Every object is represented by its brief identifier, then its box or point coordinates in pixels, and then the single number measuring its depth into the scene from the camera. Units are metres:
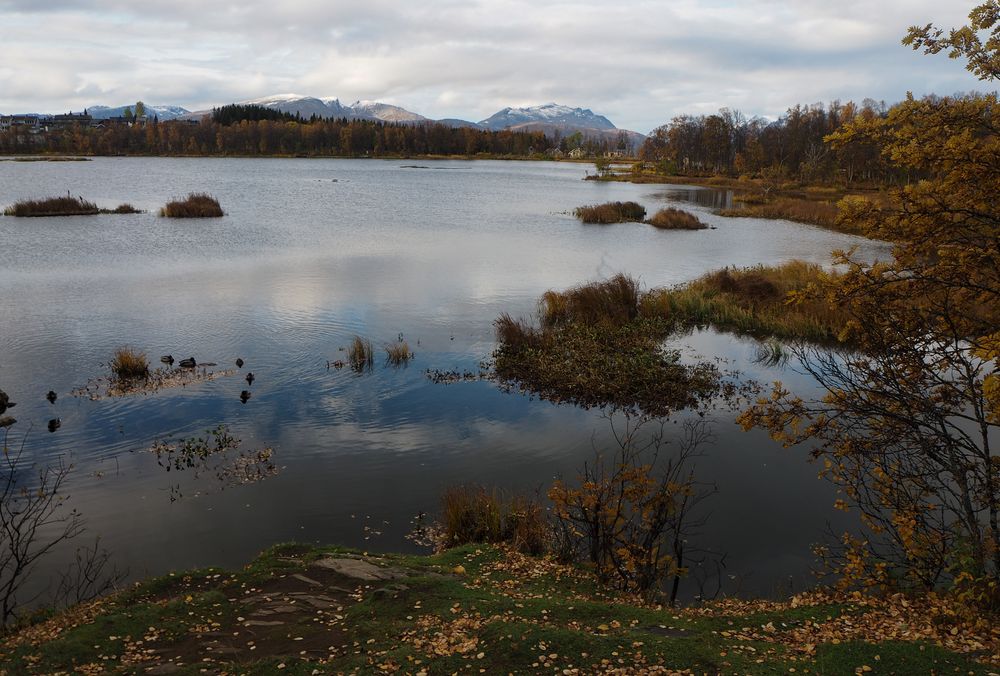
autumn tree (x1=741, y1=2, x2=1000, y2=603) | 9.12
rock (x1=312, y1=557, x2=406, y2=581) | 10.70
